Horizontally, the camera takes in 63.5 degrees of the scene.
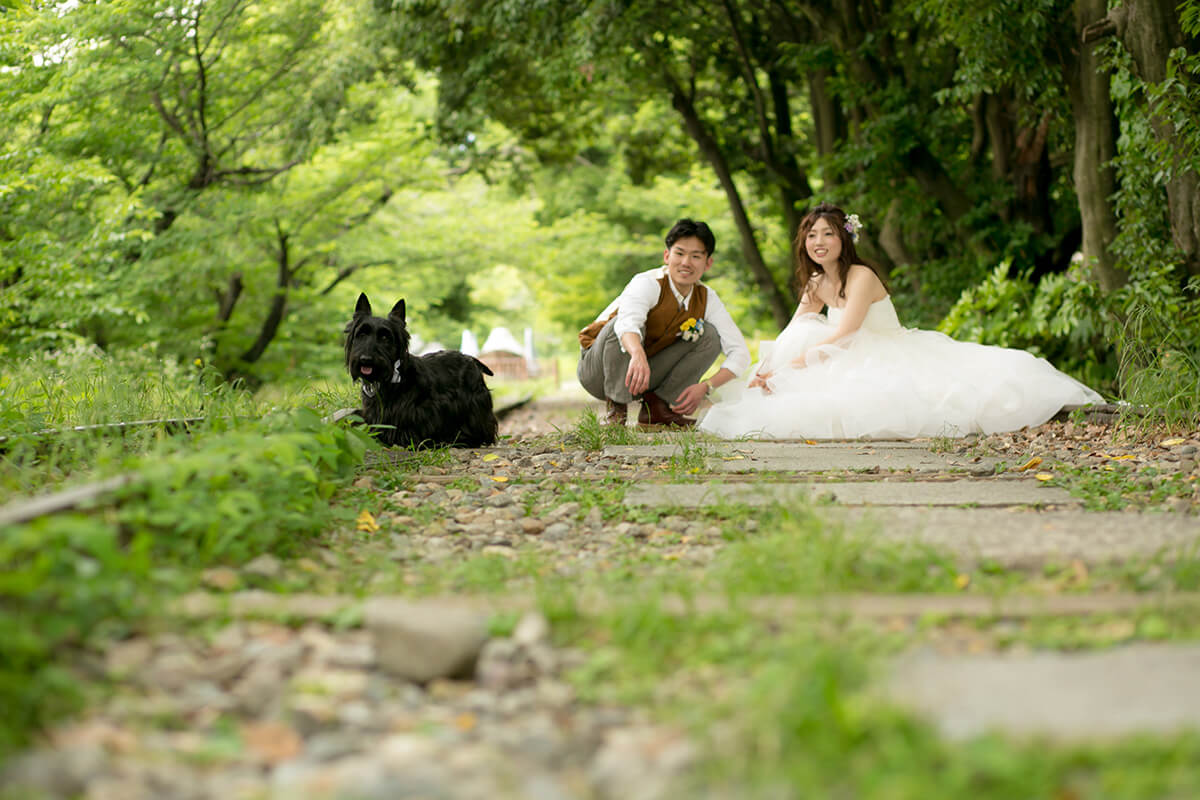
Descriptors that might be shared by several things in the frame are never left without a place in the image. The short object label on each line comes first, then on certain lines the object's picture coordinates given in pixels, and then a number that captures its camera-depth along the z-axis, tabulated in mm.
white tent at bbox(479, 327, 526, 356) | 29125
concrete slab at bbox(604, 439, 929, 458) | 5418
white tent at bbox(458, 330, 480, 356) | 23984
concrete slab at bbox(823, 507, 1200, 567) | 2789
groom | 6797
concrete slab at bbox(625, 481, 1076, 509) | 3729
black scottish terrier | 5398
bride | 6184
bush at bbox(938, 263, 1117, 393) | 8109
